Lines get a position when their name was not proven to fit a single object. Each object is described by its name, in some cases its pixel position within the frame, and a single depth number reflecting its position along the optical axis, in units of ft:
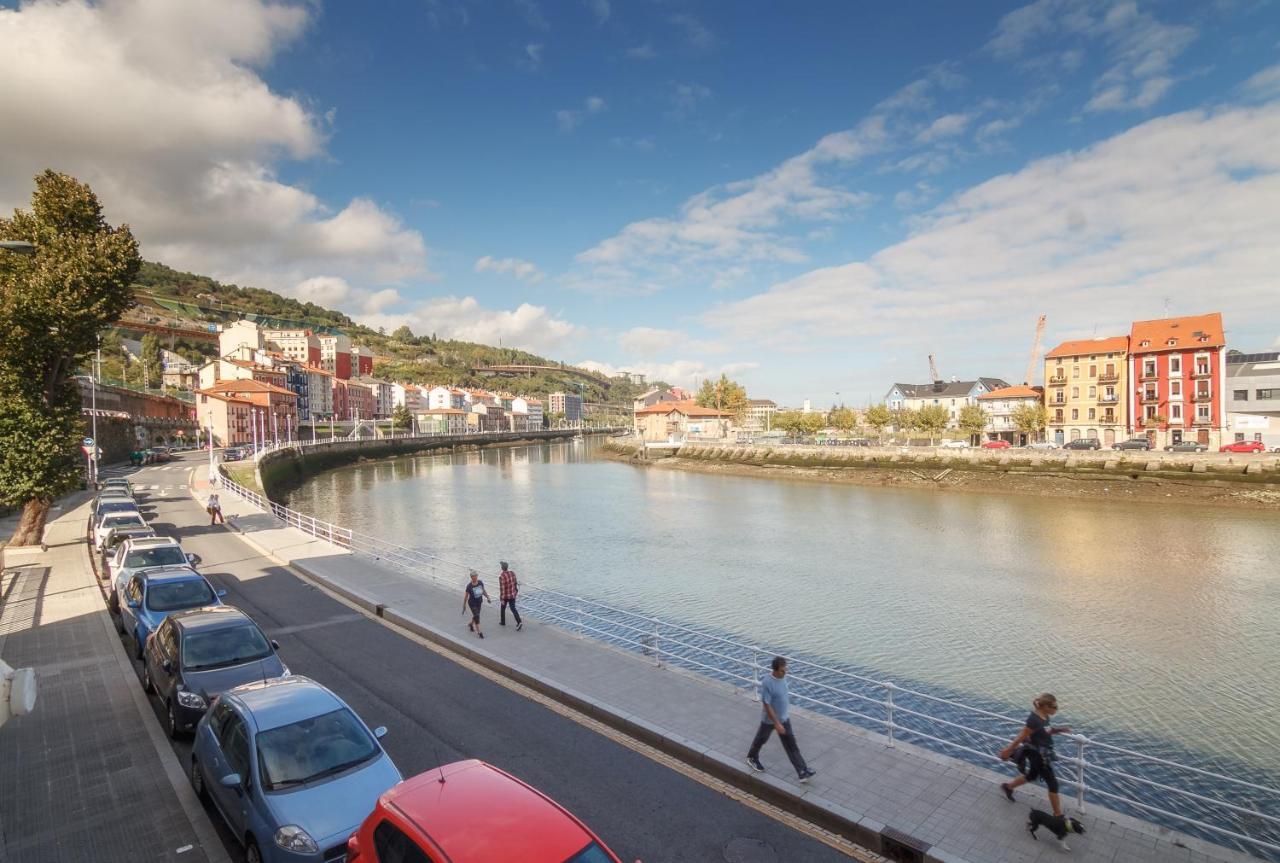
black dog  22.36
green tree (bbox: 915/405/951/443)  308.19
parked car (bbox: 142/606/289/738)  30.81
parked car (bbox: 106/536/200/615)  52.68
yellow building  248.32
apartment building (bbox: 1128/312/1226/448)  217.97
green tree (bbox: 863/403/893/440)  355.77
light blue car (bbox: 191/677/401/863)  20.47
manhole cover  22.81
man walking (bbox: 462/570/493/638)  46.26
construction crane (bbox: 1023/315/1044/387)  537.65
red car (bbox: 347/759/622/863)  14.88
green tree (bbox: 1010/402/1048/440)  270.05
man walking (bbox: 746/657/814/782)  26.45
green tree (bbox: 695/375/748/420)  450.71
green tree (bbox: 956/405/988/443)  308.60
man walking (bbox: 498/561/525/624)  48.67
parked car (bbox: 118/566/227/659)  42.09
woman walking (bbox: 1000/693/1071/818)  24.47
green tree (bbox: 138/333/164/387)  392.68
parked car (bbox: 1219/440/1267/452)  187.55
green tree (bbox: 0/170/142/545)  70.28
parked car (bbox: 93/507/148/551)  76.69
